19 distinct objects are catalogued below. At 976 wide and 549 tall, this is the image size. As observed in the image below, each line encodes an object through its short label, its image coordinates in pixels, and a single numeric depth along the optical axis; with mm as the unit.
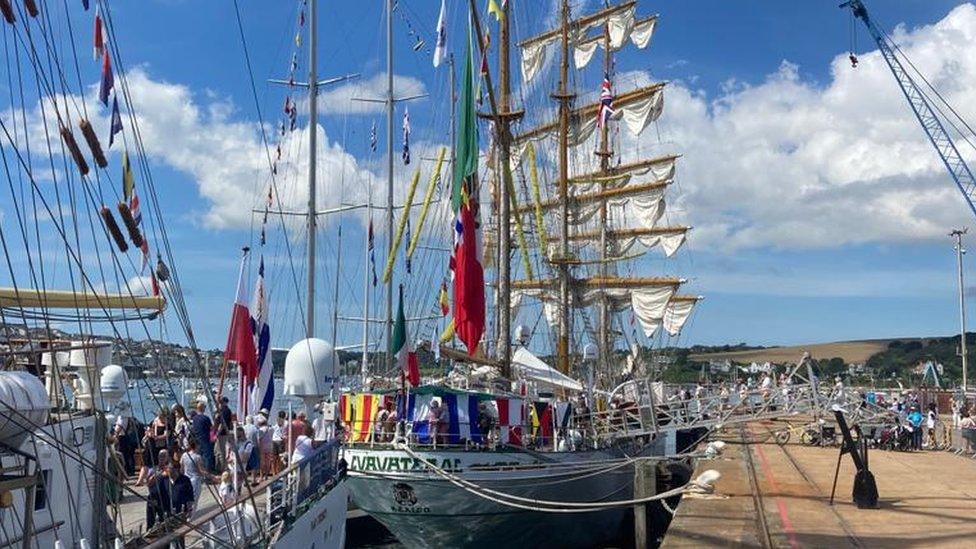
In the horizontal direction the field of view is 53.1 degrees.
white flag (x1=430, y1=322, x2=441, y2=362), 23703
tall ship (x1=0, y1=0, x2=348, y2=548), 9844
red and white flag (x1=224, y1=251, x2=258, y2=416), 15406
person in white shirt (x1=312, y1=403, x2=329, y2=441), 18781
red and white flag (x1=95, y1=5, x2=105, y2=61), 12758
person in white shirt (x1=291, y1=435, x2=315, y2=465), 16117
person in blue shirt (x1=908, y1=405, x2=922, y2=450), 33969
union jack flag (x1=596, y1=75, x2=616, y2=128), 41188
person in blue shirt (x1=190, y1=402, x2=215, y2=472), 17725
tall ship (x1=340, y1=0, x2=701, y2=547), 20625
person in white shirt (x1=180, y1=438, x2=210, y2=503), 14220
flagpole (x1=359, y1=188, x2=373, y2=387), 36581
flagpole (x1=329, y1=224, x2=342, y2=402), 36688
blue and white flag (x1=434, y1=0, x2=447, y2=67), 29234
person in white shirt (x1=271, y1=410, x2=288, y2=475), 19644
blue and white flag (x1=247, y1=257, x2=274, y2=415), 15961
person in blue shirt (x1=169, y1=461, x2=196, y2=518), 13656
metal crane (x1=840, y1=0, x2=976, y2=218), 63156
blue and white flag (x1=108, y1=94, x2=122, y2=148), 14078
